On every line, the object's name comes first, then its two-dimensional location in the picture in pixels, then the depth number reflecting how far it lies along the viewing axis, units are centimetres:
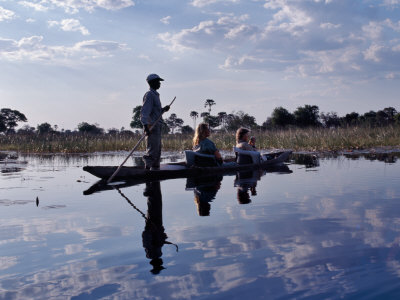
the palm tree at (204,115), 8394
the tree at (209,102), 8881
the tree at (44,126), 8047
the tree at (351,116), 8126
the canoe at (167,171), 960
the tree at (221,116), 8515
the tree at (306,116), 6556
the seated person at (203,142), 1073
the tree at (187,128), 8884
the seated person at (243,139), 1170
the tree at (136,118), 9300
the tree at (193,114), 10331
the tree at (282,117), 6531
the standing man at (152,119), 996
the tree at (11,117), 7544
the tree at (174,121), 11788
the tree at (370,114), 8915
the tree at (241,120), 4434
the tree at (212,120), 8206
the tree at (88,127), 8375
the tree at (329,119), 6141
